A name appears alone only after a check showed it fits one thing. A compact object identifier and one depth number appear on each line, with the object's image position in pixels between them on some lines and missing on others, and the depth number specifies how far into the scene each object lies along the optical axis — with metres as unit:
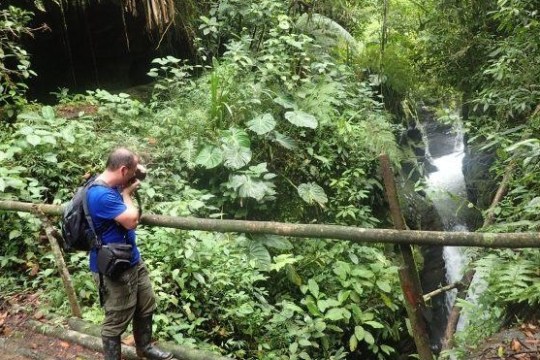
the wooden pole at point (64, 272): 4.45
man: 3.23
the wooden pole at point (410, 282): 2.83
